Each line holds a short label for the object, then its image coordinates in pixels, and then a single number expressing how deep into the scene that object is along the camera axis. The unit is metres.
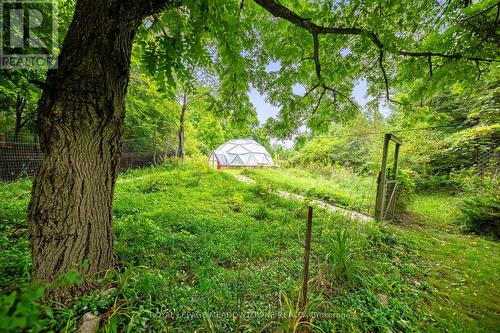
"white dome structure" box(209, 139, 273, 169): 18.88
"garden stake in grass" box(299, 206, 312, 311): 1.71
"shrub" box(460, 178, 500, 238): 4.58
